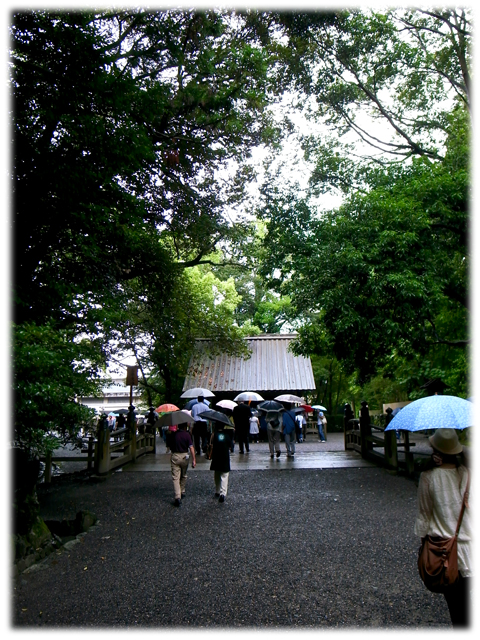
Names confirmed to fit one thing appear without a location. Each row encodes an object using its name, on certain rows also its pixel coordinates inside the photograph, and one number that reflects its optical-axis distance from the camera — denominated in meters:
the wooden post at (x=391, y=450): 11.41
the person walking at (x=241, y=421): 14.64
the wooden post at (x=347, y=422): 16.24
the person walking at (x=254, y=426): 20.08
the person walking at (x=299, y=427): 21.22
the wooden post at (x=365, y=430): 13.58
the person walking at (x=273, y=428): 13.29
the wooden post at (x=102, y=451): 11.62
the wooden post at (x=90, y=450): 12.30
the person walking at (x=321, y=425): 22.19
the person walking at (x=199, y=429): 12.94
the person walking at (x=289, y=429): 13.52
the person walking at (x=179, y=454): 8.75
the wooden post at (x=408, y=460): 10.90
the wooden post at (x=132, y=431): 13.88
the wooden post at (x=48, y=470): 11.41
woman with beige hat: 3.25
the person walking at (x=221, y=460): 8.75
